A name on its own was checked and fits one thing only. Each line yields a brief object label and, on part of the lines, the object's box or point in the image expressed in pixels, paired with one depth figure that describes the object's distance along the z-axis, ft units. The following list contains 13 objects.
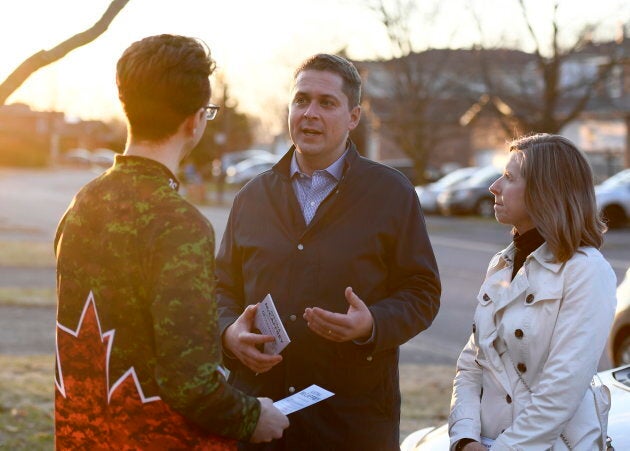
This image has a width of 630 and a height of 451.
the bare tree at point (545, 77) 85.56
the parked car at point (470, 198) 109.98
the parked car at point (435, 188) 114.32
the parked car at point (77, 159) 287.48
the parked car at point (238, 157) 219.10
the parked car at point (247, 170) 176.35
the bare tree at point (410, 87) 115.24
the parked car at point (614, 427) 12.10
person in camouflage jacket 8.38
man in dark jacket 11.72
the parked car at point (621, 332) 26.21
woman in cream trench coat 10.03
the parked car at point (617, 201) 92.27
